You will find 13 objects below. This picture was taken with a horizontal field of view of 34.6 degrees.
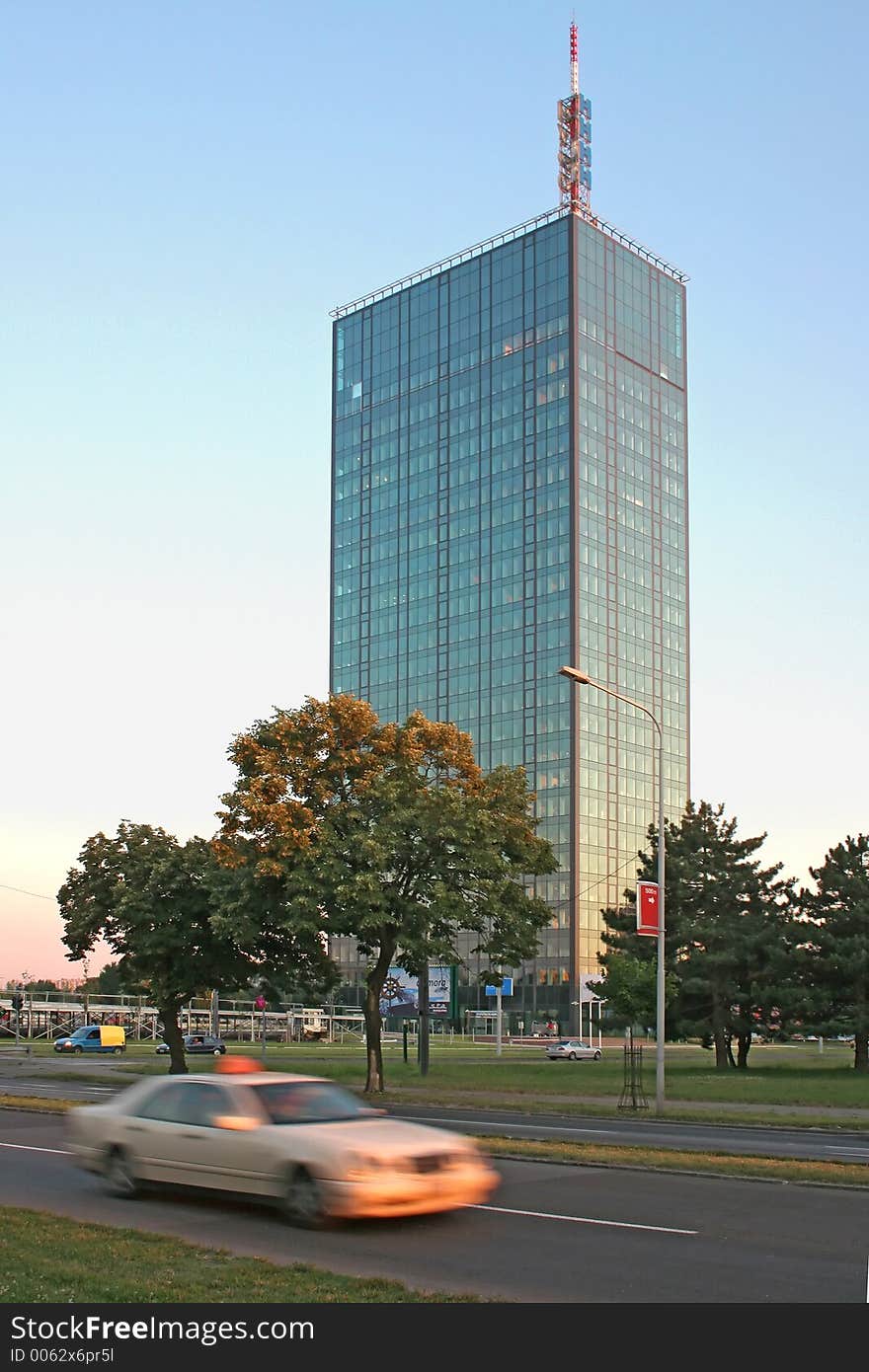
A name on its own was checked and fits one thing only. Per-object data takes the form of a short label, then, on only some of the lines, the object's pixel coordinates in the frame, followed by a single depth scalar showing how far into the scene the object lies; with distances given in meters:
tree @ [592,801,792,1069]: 51.87
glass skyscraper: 119.75
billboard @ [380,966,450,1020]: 44.97
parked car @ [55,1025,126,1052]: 71.25
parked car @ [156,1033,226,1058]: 72.88
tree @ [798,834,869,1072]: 48.28
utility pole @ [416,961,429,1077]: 46.56
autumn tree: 36.50
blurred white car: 12.50
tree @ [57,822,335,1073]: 41.62
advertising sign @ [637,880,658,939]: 31.28
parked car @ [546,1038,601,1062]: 76.94
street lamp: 30.20
